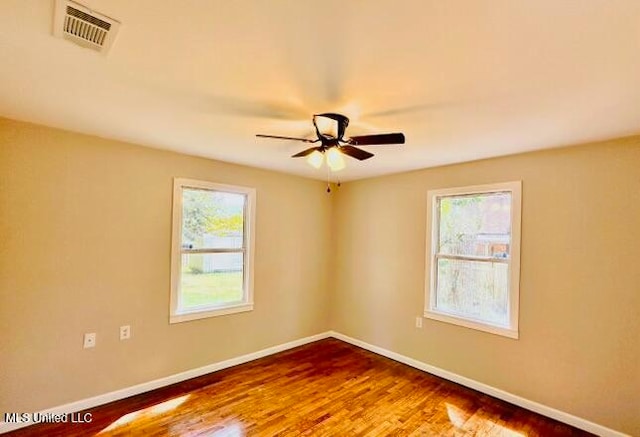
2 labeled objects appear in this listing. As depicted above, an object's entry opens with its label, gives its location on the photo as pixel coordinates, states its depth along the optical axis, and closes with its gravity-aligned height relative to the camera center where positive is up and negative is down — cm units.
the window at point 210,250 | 334 -31
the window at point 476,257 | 309 -29
